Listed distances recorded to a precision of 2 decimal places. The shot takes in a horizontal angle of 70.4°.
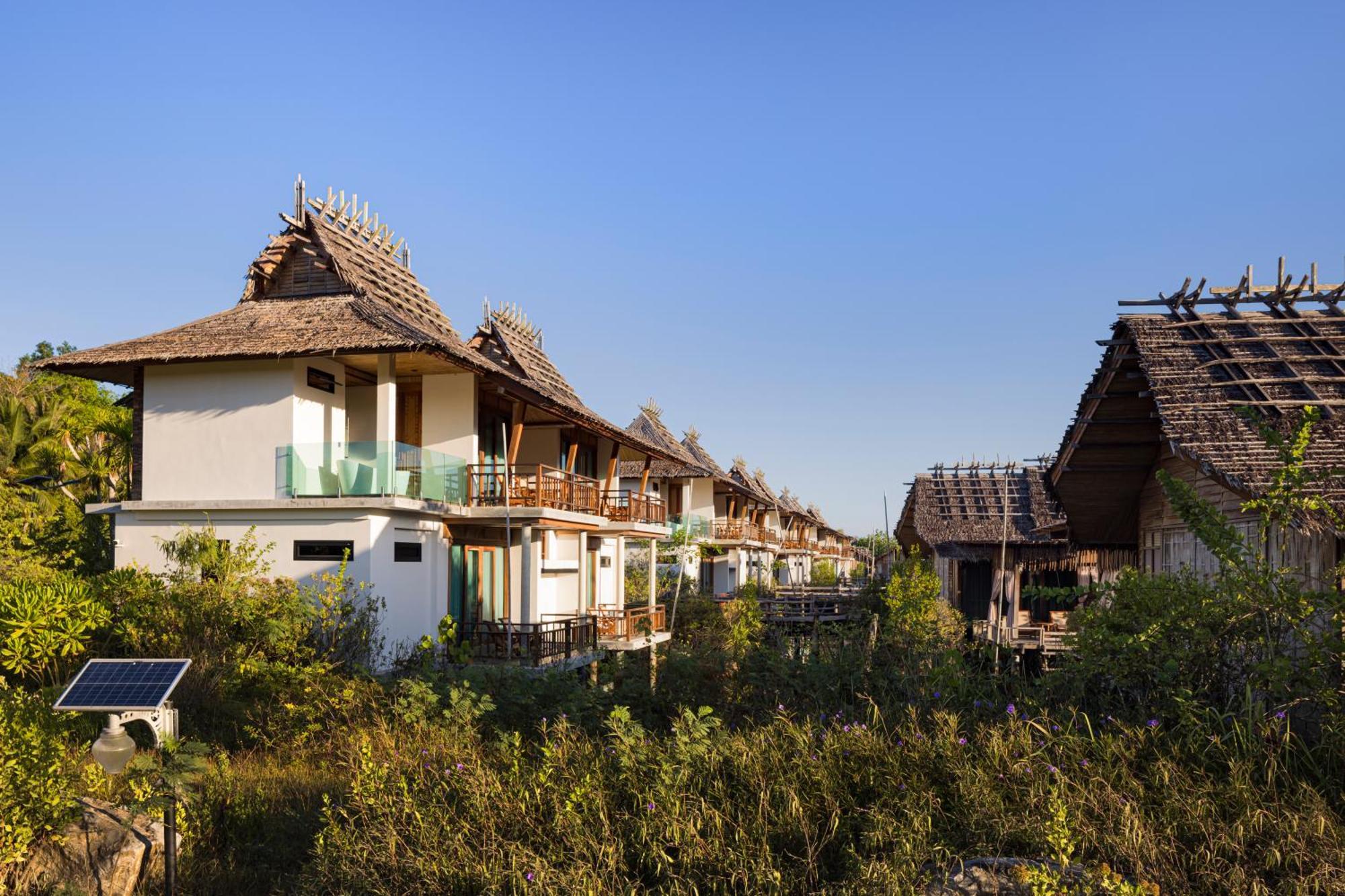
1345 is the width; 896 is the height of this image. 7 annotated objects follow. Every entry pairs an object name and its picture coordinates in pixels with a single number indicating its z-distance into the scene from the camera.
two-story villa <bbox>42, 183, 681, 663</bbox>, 16.45
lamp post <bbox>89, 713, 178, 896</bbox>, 7.51
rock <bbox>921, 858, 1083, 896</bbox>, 5.80
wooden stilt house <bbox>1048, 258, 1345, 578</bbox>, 10.39
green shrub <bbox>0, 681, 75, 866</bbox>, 7.97
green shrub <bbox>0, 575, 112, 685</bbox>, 13.05
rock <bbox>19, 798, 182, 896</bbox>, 8.20
